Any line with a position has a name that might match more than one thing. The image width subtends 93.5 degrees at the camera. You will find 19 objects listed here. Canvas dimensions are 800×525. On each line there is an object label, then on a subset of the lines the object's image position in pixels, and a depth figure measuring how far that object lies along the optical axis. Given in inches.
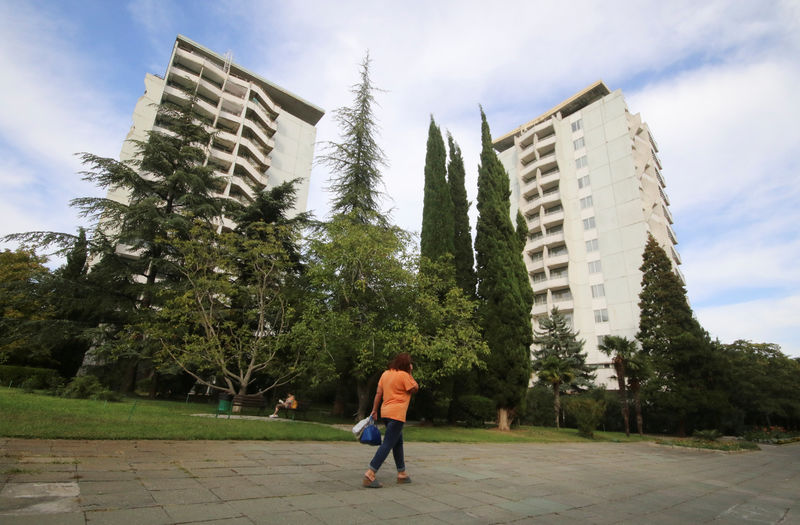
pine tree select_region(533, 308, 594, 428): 1418.6
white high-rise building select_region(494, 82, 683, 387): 1664.6
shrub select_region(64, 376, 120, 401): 543.5
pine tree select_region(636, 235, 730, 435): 1069.8
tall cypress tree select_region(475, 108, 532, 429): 738.2
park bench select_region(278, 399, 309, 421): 539.2
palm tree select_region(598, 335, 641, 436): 967.1
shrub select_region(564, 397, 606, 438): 826.2
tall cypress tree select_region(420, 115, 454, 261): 813.9
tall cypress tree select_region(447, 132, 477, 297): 843.4
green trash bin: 487.8
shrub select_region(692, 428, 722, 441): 870.1
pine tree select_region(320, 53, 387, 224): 794.8
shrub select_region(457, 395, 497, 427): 713.6
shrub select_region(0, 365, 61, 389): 704.4
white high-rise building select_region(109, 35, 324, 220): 1573.6
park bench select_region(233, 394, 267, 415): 524.1
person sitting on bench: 526.9
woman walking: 174.9
